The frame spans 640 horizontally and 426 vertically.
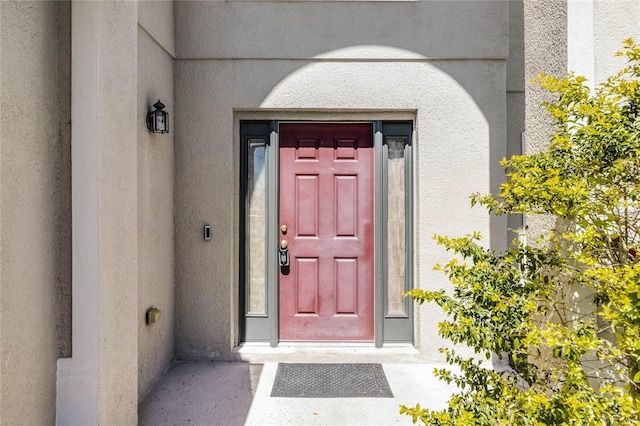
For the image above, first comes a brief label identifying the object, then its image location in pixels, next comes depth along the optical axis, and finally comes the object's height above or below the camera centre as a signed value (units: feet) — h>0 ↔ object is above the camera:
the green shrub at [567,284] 4.81 -1.04
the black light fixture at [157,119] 10.77 +2.63
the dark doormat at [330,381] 10.50 -4.78
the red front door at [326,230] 13.35 -0.57
